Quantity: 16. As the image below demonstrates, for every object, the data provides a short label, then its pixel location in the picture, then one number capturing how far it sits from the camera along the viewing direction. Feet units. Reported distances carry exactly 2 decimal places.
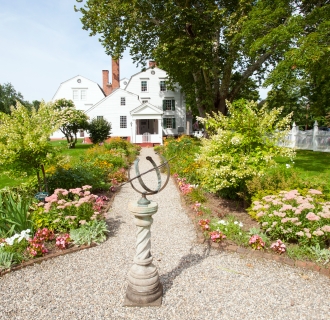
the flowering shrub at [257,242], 14.85
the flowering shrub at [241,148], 19.54
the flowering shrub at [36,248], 14.28
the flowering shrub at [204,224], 17.43
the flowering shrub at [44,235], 15.28
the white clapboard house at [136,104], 91.09
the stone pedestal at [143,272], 10.86
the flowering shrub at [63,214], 16.75
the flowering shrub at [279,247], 14.32
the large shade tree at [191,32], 48.98
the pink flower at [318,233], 13.18
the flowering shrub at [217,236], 15.98
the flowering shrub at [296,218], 14.06
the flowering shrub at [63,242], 15.19
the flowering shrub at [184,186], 26.11
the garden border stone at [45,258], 13.42
